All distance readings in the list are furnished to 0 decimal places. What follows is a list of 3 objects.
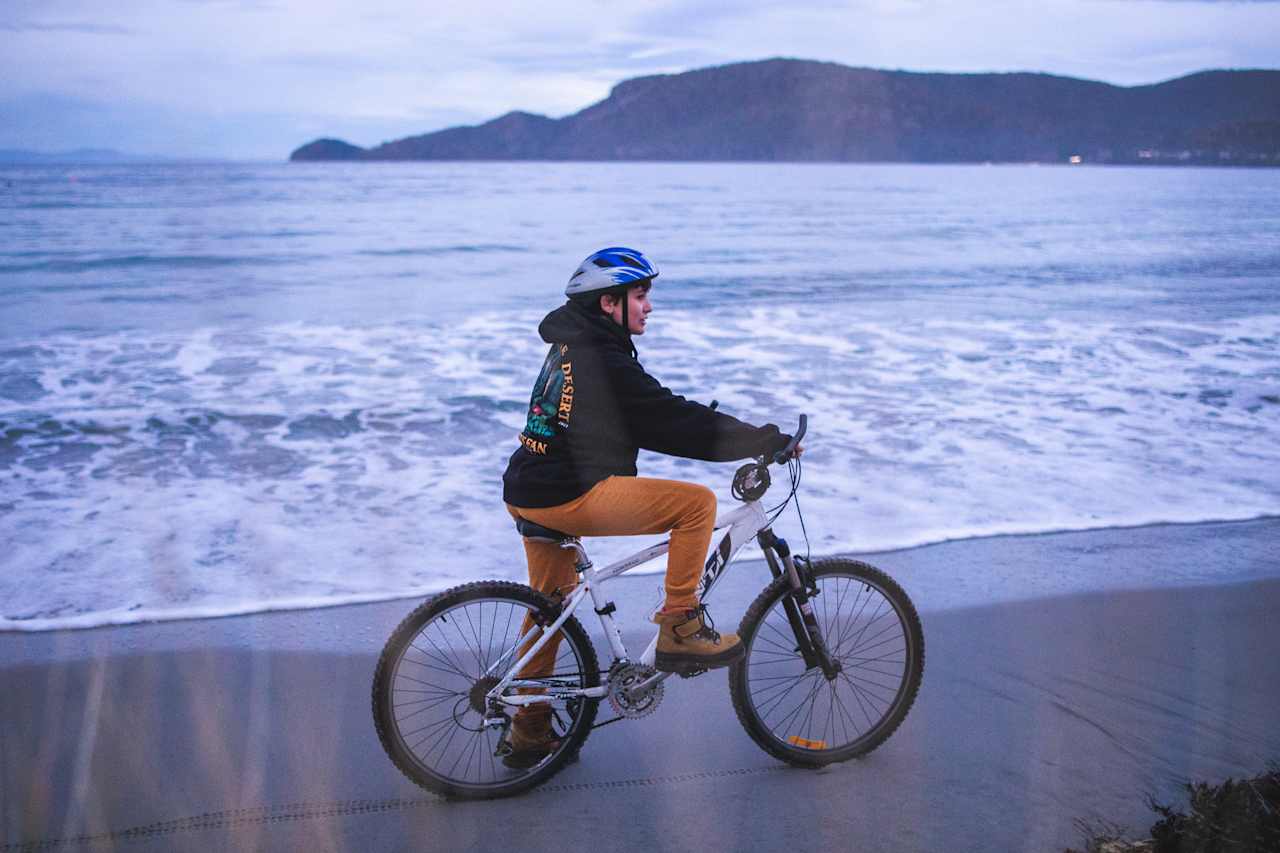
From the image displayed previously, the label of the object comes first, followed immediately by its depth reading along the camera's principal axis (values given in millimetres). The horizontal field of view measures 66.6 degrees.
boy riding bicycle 3262
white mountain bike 3408
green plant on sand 2568
